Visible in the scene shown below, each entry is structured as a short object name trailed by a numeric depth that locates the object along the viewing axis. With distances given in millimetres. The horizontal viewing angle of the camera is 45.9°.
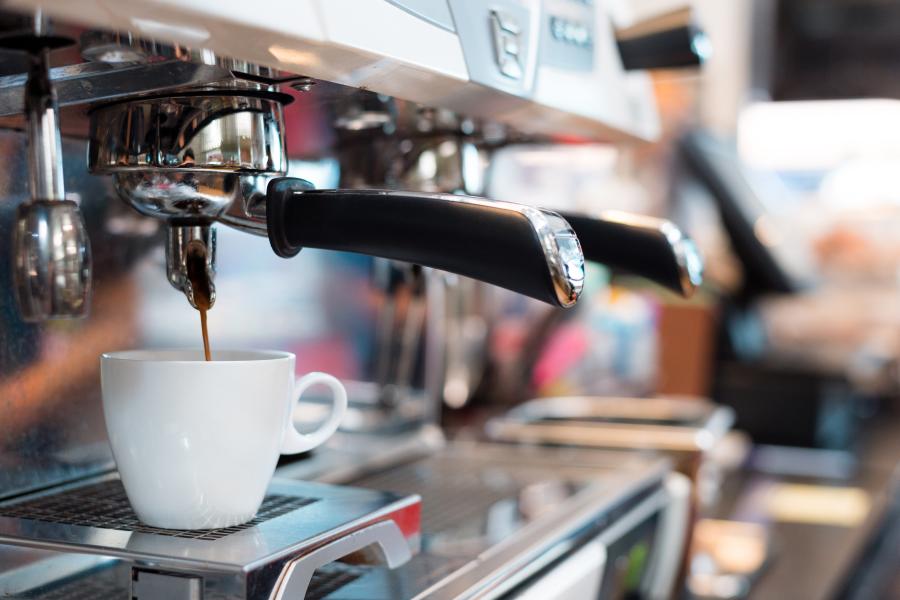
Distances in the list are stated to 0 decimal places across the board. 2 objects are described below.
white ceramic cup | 459
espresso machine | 402
